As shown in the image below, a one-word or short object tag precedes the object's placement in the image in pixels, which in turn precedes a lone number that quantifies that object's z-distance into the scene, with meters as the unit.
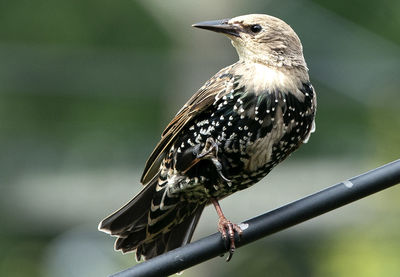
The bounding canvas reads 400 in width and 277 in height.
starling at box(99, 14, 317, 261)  8.84
